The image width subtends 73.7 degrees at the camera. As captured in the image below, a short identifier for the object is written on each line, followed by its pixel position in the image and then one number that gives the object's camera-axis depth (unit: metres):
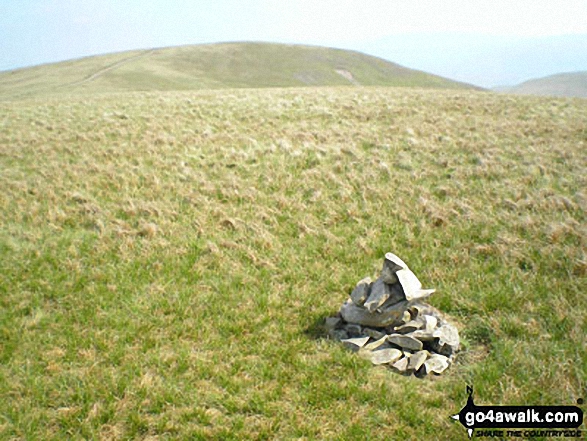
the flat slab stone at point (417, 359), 5.27
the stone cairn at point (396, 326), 5.41
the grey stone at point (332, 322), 6.16
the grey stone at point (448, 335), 5.52
